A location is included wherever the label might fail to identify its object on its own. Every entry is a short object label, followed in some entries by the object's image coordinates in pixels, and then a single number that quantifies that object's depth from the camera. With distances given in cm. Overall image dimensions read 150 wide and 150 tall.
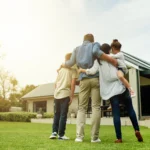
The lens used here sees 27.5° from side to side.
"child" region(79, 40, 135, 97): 515
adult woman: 500
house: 1538
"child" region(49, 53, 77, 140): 571
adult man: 507
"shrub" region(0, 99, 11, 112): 3444
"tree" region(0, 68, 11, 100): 4197
